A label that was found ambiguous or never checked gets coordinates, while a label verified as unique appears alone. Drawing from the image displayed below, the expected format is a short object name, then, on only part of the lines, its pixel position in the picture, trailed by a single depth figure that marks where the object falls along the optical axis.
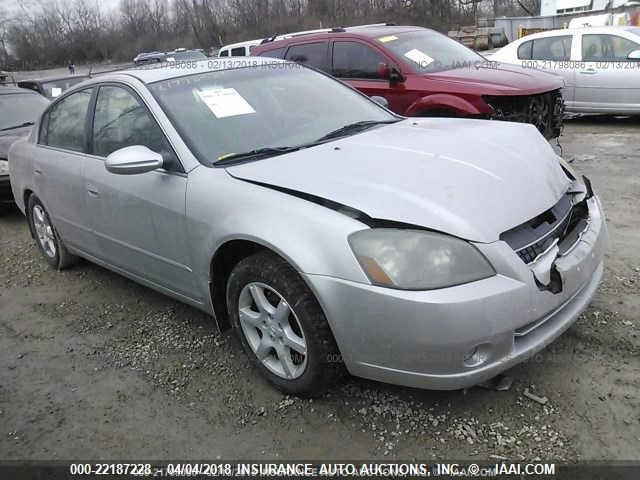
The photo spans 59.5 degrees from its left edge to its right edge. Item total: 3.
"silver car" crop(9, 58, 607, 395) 2.19
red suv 5.91
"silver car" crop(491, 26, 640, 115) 8.12
